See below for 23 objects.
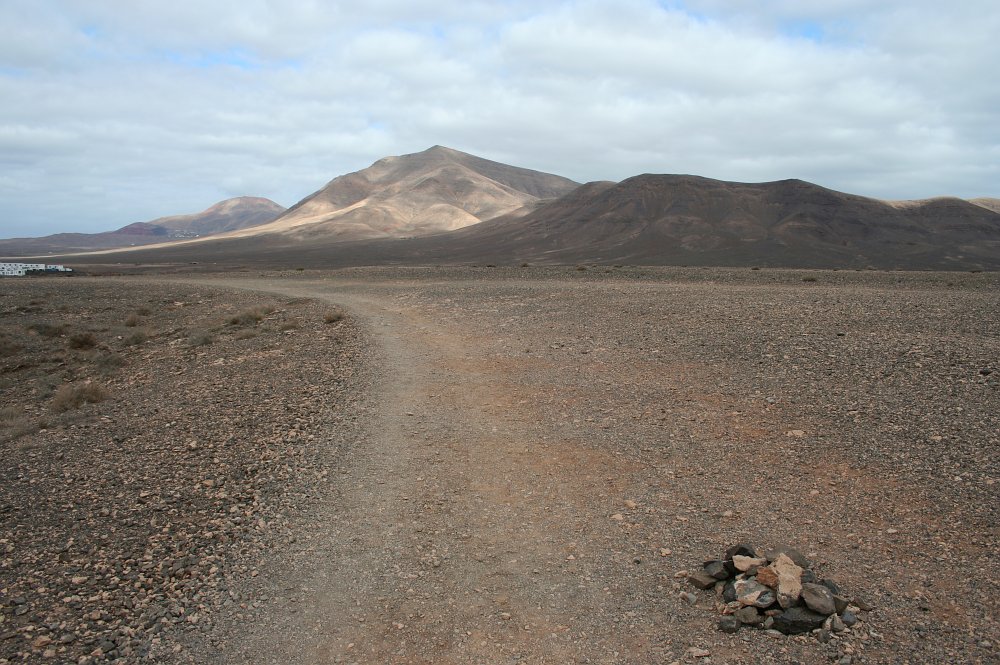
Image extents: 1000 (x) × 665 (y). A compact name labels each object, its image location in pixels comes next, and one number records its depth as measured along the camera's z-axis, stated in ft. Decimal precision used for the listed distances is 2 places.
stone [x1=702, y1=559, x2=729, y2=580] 16.60
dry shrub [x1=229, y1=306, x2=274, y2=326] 61.11
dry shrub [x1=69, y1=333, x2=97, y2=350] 57.67
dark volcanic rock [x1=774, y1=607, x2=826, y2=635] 14.57
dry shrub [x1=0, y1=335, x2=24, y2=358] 55.36
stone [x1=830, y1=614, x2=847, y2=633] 14.53
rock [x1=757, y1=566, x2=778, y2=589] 15.64
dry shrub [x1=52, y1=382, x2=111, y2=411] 37.43
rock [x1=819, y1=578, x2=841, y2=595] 15.61
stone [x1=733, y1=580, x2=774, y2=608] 15.26
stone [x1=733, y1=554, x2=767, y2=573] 16.40
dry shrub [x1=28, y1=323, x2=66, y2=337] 63.41
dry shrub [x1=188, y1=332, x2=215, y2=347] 53.75
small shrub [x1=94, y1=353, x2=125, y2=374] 48.71
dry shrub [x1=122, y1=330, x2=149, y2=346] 58.29
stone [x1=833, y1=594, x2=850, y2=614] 15.02
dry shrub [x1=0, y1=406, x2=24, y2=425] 35.62
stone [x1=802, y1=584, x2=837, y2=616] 14.75
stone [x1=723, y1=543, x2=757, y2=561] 17.03
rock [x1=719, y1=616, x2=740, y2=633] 14.79
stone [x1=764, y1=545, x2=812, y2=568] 16.65
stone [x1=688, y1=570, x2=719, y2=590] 16.40
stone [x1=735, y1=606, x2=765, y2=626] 14.92
